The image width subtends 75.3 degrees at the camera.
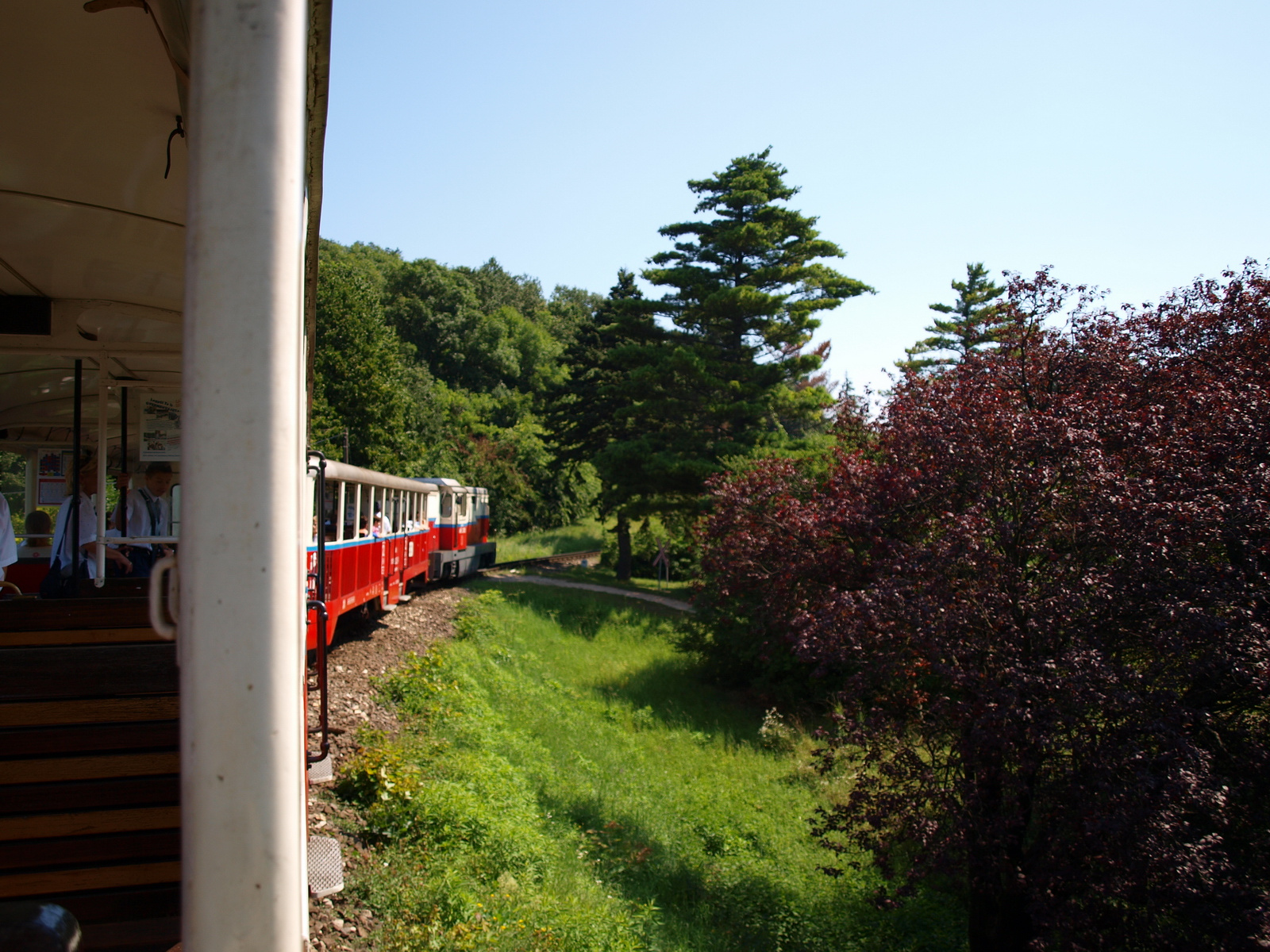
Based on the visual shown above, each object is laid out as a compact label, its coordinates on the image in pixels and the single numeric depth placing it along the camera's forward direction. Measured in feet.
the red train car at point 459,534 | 69.00
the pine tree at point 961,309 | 118.42
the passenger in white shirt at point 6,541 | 12.93
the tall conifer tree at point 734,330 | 77.05
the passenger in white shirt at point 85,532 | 14.73
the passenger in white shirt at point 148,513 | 17.48
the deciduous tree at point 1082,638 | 16.60
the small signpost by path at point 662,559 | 88.99
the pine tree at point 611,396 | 82.12
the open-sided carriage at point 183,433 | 4.24
